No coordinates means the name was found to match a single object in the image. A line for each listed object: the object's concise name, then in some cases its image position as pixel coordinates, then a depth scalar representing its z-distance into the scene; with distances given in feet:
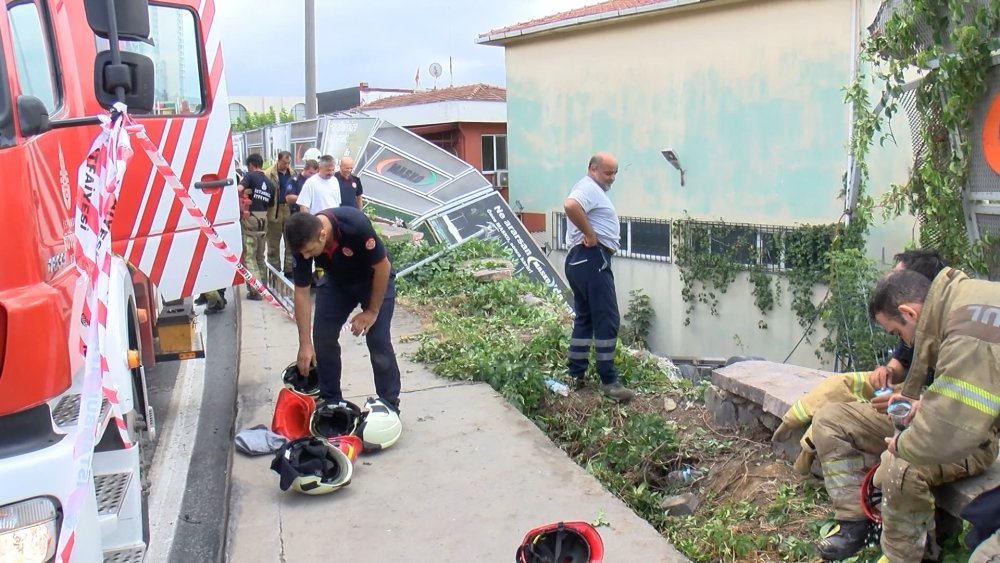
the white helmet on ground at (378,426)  14.92
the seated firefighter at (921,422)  8.68
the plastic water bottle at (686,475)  15.39
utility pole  51.46
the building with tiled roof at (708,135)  45.42
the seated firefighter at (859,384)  11.62
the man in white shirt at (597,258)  18.70
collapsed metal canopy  42.24
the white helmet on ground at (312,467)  12.99
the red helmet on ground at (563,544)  9.36
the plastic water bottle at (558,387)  19.75
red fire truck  7.22
